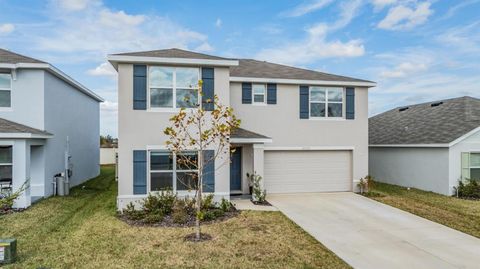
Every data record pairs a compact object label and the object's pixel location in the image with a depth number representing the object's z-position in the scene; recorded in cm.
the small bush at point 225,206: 1058
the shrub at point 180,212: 933
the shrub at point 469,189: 1364
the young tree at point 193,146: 1073
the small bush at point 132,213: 970
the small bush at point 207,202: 1021
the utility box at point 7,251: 611
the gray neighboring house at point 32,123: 1126
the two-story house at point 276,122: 1085
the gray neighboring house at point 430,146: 1421
